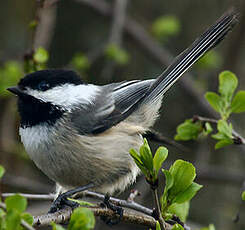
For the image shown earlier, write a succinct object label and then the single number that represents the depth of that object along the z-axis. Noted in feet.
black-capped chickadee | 17.12
